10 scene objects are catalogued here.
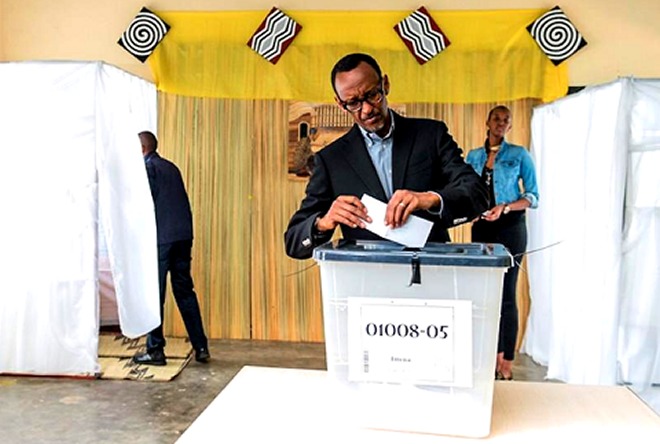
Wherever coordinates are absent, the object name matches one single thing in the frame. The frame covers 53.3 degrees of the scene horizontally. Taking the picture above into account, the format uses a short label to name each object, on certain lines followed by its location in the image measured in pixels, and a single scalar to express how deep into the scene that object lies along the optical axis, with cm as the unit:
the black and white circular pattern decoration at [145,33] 461
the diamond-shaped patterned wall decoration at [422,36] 436
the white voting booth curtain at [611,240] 300
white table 99
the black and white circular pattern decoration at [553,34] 433
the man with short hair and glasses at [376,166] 127
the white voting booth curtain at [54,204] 352
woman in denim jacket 341
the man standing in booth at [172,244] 399
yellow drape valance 436
